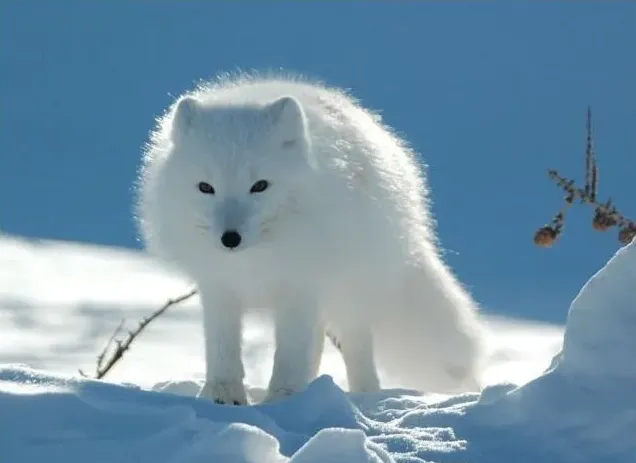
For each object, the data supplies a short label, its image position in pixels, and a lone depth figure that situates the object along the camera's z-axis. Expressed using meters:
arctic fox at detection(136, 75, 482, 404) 8.62
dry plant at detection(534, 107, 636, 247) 6.49
